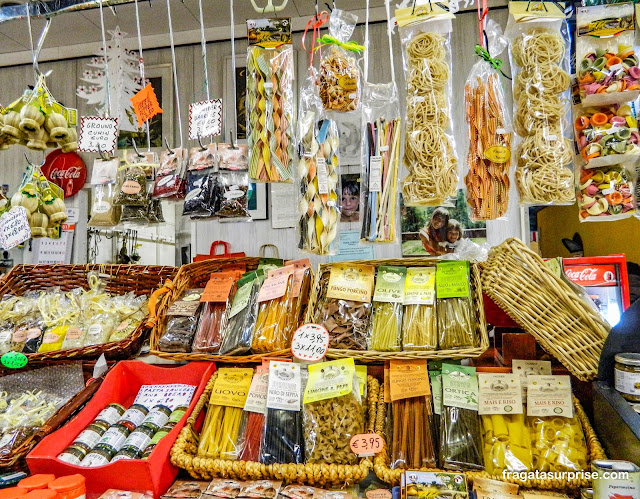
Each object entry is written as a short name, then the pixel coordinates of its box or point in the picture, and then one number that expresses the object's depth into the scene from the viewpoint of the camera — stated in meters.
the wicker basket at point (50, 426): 1.39
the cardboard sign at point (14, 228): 2.12
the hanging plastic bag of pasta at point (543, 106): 1.68
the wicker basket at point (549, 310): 1.36
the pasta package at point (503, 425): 1.34
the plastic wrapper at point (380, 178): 1.80
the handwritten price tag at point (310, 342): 1.52
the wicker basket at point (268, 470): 1.31
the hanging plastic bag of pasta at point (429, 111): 1.76
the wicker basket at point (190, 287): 1.62
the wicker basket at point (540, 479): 1.25
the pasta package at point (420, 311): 1.53
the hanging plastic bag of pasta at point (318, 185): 1.81
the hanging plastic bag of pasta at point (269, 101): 1.90
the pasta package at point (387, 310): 1.55
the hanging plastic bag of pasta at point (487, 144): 1.77
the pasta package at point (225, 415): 1.45
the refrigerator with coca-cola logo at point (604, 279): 1.58
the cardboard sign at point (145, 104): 2.05
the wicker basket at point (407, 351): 1.45
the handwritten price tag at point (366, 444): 1.35
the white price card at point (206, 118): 1.92
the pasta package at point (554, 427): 1.31
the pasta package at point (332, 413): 1.38
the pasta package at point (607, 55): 1.62
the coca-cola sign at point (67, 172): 4.21
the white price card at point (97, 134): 2.09
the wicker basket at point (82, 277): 2.20
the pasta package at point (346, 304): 1.57
